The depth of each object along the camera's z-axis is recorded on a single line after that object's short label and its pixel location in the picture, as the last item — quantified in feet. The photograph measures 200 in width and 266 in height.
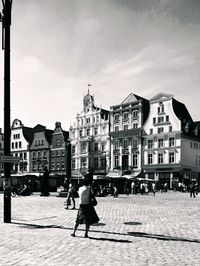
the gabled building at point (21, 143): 251.60
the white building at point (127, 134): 200.95
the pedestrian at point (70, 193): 59.84
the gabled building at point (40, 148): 241.14
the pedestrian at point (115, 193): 101.96
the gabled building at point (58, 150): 231.09
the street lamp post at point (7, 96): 40.75
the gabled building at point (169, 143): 185.98
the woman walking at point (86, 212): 31.24
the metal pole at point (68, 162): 103.28
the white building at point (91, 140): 213.46
